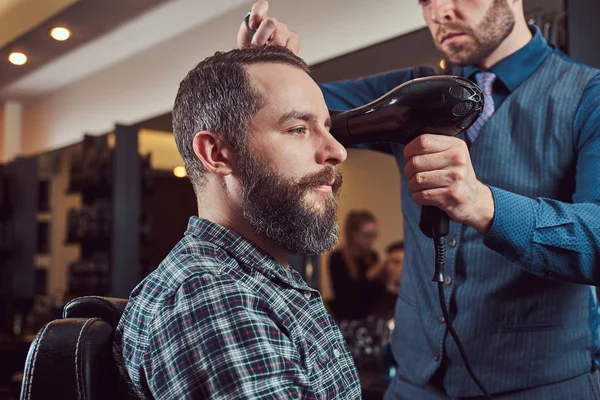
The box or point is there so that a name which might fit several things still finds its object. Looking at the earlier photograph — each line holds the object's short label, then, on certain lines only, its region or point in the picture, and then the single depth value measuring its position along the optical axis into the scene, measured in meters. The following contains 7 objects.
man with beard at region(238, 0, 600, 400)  1.21
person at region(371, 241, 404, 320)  4.57
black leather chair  1.04
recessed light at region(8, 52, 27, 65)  6.35
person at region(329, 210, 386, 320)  5.34
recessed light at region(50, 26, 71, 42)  5.59
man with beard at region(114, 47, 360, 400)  0.93
